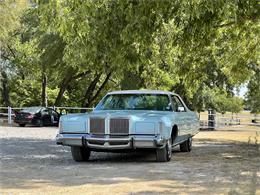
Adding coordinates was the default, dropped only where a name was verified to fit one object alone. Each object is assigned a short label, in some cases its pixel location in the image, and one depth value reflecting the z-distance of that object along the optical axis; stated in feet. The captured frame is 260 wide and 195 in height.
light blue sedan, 35.45
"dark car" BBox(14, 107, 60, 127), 103.04
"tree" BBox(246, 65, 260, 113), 119.14
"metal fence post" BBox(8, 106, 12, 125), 109.50
